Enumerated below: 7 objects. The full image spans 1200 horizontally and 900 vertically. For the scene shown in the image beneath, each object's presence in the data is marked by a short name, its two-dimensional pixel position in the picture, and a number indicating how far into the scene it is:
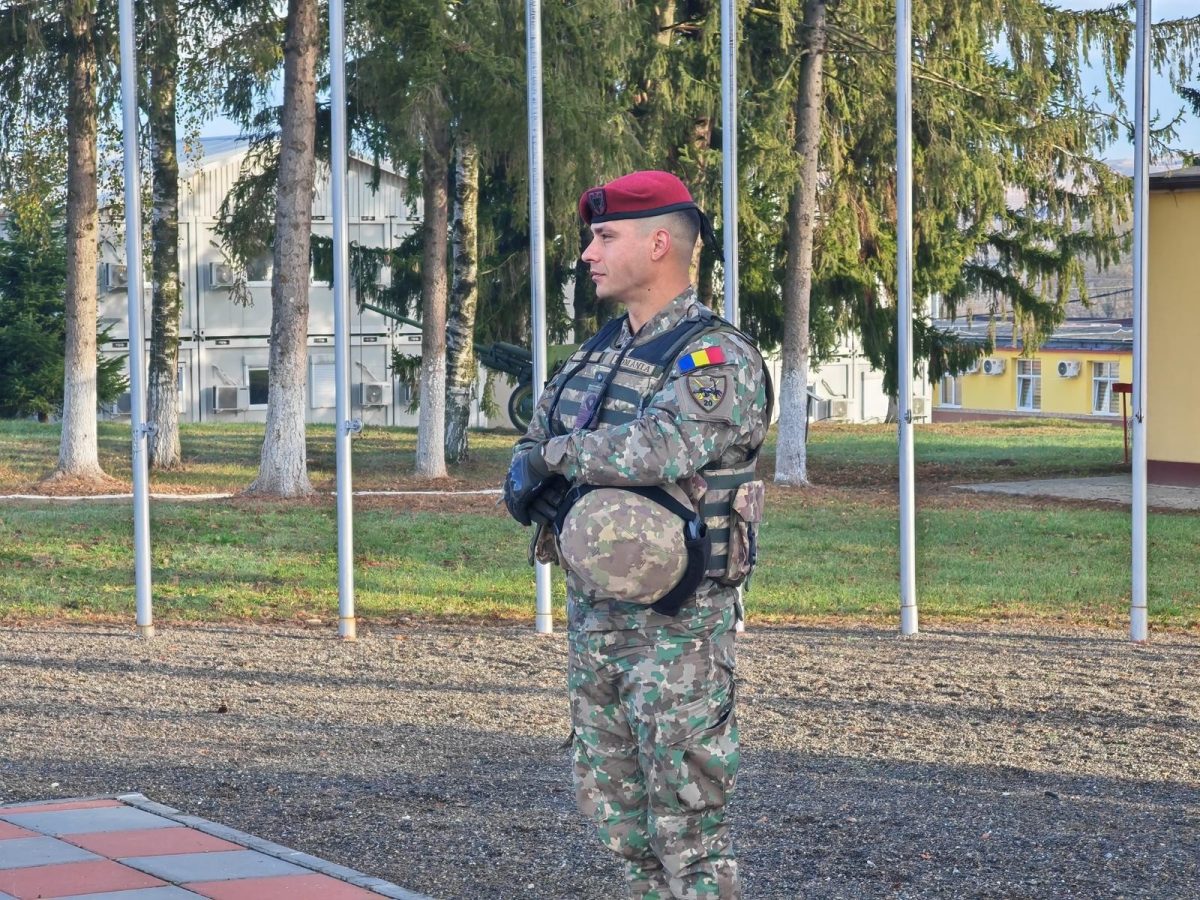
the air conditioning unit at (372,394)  41.25
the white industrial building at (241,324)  38.16
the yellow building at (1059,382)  39.16
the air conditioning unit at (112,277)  39.12
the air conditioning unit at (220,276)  38.54
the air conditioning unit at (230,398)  40.34
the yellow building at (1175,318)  18.52
